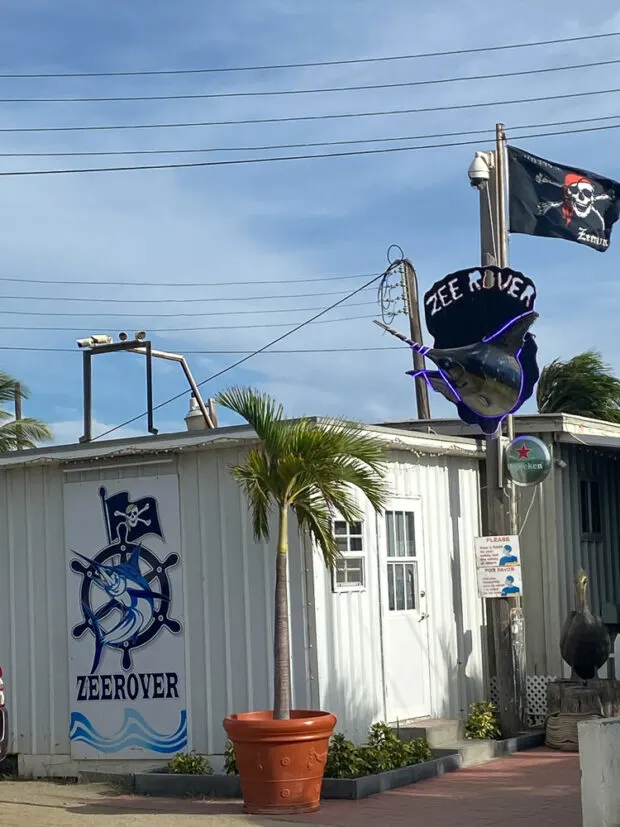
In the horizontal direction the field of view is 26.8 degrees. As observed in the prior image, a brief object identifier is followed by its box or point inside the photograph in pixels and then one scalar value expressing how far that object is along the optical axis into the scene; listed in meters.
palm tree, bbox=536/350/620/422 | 25.53
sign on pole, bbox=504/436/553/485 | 13.29
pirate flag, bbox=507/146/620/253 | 14.35
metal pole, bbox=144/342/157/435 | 13.83
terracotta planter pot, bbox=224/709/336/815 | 10.00
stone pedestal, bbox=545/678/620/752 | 12.91
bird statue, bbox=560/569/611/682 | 13.18
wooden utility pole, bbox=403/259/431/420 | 25.34
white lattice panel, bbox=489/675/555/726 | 13.78
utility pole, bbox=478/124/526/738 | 13.30
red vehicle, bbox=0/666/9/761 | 10.63
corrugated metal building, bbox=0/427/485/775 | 11.84
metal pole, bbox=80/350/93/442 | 14.02
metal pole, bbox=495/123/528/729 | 13.37
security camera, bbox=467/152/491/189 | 13.88
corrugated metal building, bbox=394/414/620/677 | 14.35
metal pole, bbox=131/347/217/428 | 14.85
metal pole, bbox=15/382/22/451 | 28.83
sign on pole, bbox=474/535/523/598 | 13.36
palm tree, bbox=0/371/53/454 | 28.42
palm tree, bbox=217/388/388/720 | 10.44
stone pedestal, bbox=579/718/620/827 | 8.58
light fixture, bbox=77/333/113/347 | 14.58
